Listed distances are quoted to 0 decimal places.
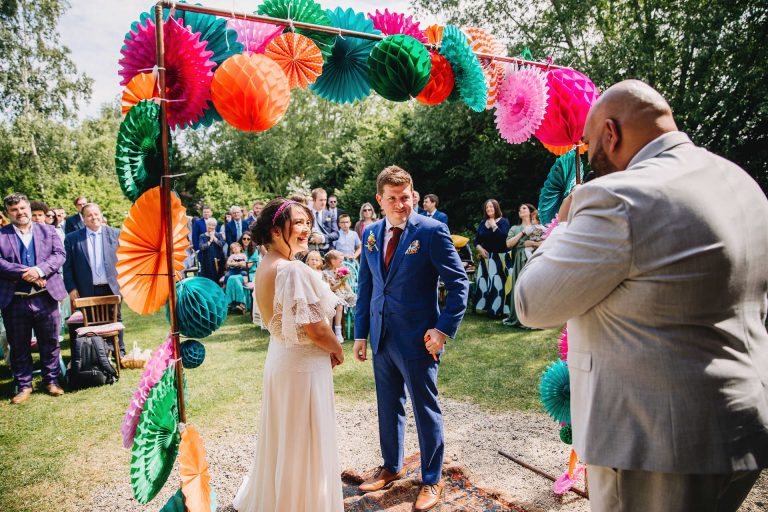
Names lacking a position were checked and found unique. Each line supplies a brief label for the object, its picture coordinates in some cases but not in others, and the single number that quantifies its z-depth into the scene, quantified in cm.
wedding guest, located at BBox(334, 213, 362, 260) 893
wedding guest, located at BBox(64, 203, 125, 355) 673
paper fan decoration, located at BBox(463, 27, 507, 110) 328
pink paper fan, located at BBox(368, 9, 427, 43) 300
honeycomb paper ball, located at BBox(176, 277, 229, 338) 249
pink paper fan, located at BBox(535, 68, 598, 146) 307
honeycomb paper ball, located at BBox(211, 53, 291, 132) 239
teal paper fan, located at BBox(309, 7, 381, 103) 292
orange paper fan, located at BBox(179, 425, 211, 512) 243
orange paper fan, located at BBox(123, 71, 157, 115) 237
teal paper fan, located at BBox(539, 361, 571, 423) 293
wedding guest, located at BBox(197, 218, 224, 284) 1162
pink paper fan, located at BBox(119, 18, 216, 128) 237
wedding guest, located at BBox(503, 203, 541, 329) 827
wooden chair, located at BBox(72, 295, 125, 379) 625
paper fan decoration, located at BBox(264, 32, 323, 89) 263
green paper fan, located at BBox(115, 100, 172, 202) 229
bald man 137
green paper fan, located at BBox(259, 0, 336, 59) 269
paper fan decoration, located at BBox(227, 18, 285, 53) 268
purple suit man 552
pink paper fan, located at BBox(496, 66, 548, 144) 306
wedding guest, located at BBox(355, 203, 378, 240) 903
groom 310
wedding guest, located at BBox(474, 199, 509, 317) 891
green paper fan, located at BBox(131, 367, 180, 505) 229
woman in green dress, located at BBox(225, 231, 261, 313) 1040
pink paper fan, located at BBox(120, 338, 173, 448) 238
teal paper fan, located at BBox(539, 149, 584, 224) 320
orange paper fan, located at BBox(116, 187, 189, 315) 238
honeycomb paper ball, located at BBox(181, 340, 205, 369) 260
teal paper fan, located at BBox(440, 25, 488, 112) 306
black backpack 588
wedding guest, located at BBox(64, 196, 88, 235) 841
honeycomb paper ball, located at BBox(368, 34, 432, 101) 274
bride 268
